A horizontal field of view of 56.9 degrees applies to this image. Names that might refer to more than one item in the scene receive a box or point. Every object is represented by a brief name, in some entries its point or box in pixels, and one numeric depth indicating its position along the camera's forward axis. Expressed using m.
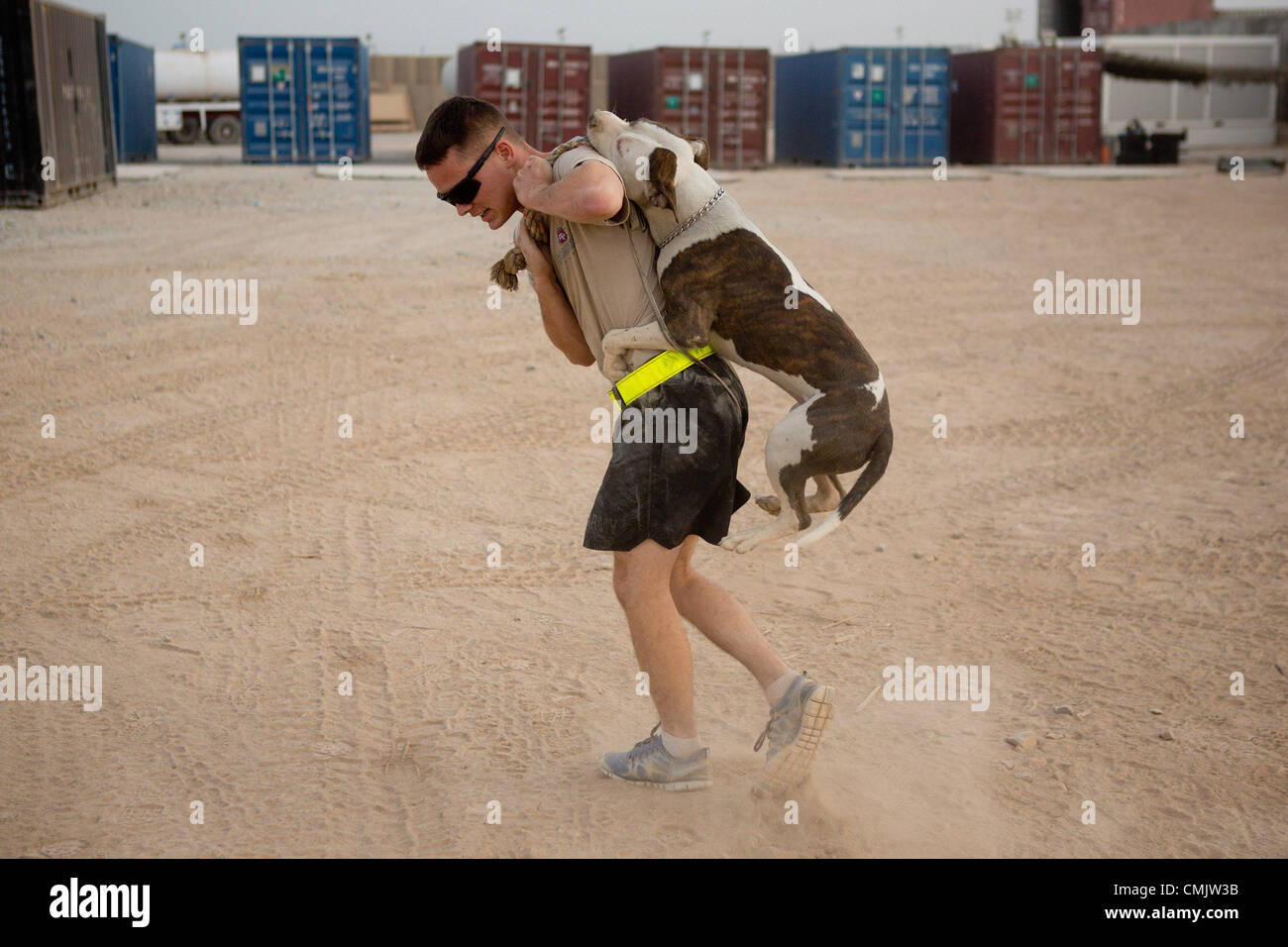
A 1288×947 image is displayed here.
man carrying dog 3.05
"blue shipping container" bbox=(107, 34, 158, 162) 25.45
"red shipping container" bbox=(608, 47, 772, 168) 27.12
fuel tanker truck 36.28
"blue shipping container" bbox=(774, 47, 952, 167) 27.19
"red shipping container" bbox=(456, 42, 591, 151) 26.25
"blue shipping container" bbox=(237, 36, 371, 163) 26.94
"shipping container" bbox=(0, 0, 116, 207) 14.95
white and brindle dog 3.07
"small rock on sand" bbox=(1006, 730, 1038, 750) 3.86
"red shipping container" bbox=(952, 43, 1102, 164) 28.22
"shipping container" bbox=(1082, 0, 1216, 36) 47.38
